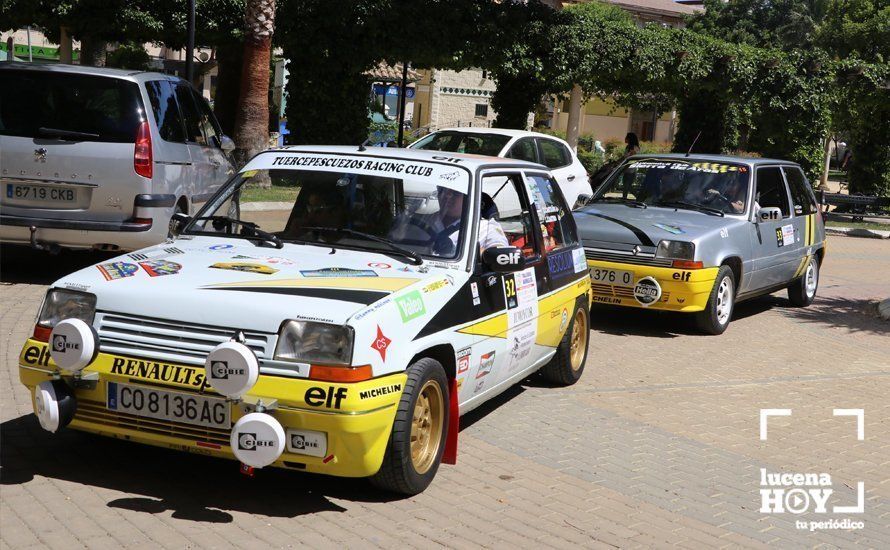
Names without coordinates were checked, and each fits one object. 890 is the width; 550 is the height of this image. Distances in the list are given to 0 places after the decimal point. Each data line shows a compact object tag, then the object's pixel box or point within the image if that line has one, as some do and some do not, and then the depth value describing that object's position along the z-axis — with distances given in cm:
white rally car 466
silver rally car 1034
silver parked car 959
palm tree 2066
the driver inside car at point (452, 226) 595
